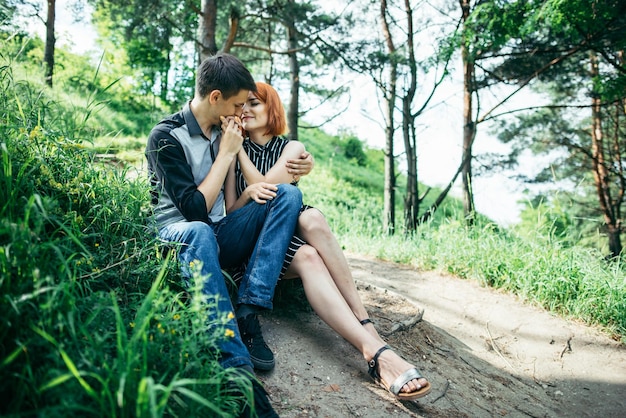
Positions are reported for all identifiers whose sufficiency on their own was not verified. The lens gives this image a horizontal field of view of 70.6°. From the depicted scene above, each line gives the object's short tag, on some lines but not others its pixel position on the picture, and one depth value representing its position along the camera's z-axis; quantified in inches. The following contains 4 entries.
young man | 82.3
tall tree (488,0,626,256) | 224.5
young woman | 87.3
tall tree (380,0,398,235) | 299.3
